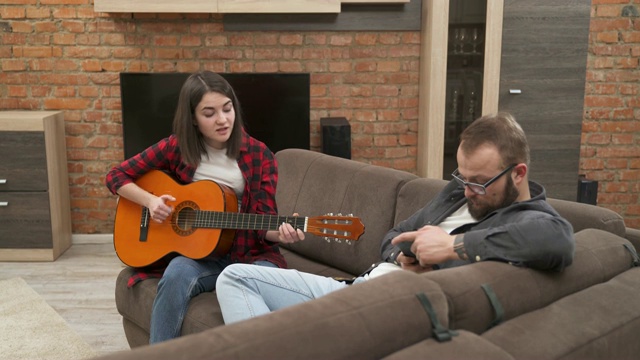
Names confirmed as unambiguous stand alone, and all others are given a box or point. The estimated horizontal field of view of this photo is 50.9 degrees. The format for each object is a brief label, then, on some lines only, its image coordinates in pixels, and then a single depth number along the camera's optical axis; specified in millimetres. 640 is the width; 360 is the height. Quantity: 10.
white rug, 2898
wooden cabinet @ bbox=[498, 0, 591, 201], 4203
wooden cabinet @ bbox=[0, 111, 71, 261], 4078
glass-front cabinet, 4184
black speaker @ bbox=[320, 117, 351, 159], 4281
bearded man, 1602
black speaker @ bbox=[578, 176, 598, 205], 4398
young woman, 2451
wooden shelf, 4074
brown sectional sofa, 1109
